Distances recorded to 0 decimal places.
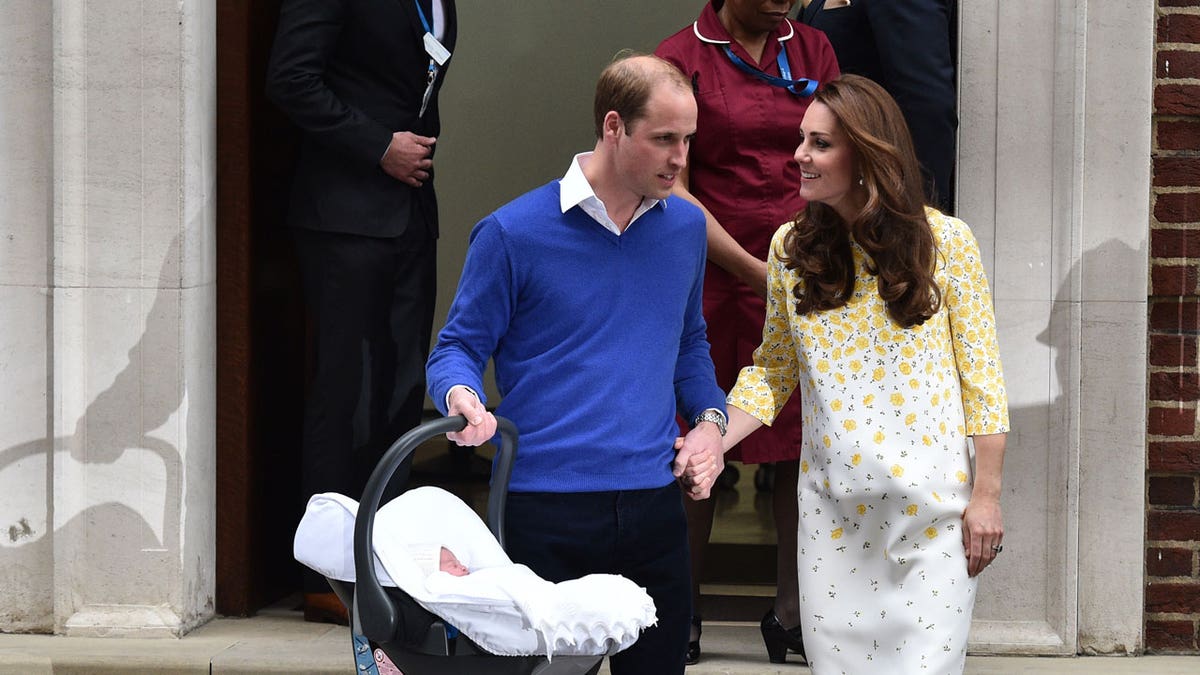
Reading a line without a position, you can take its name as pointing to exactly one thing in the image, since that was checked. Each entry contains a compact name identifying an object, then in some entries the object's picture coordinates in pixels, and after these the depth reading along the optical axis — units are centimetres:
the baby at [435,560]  518
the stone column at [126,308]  991
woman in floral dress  636
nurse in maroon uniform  886
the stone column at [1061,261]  971
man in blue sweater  608
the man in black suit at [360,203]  972
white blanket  471
